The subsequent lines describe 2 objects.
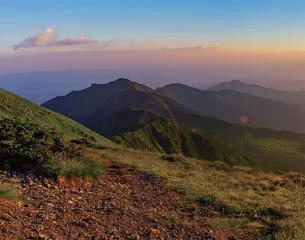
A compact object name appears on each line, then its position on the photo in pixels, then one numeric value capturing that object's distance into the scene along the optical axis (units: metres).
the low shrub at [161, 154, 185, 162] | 21.39
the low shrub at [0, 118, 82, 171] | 10.72
